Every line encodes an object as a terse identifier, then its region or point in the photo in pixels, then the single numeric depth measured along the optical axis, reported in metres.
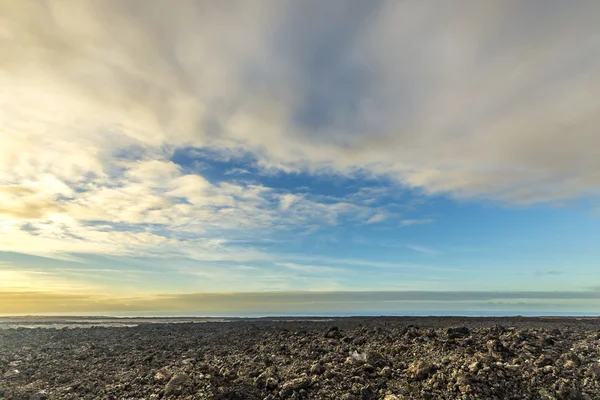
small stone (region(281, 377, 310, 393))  11.71
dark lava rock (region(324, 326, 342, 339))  20.08
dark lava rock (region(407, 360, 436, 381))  12.31
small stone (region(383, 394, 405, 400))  10.82
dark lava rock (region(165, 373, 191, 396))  12.08
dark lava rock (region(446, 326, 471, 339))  16.70
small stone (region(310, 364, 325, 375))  12.97
